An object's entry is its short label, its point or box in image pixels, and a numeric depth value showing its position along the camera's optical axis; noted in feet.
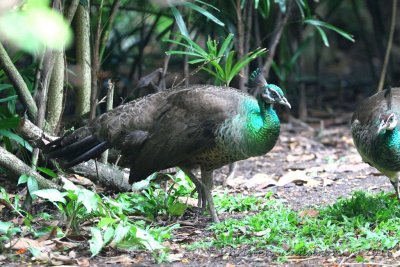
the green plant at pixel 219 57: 36.96
